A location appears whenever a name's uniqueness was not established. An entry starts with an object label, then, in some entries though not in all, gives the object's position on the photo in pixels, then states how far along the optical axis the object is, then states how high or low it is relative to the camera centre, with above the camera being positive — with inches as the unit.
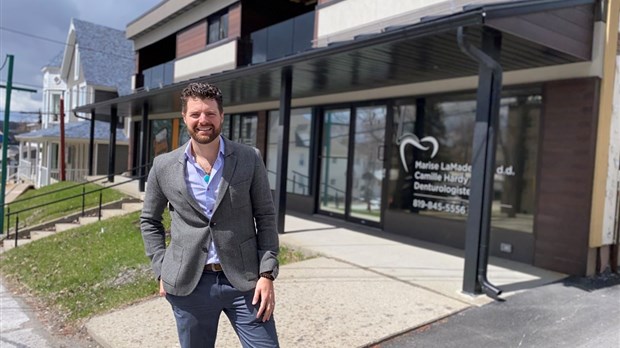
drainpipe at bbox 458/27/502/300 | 203.3 -4.2
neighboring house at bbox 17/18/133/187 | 1034.7 +115.0
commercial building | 229.6 +30.7
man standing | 91.1 -16.4
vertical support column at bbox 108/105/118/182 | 685.3 +7.2
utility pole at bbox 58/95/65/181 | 853.8 -15.8
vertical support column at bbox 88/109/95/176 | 768.9 -2.9
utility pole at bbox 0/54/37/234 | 484.8 +12.8
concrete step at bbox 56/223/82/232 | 437.6 -78.6
